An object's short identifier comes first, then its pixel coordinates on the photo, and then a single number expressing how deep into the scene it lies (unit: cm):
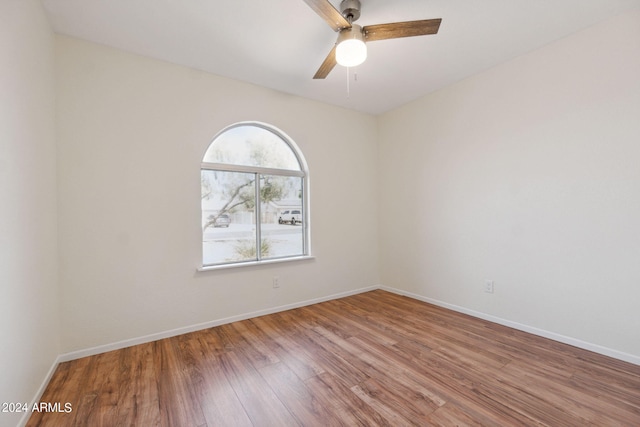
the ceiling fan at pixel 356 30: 169
